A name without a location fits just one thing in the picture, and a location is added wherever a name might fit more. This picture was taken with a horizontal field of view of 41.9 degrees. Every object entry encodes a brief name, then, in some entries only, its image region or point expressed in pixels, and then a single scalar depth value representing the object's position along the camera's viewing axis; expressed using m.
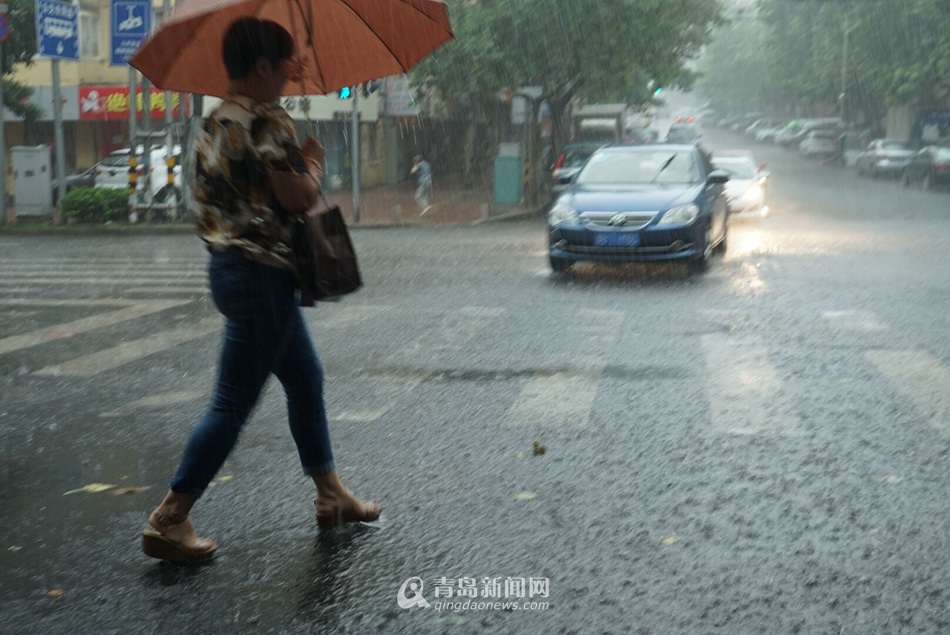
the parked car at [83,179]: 31.81
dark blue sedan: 13.22
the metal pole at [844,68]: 49.84
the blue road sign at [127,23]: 22.78
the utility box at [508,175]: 30.75
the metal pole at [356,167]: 25.56
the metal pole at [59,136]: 25.05
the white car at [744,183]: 22.52
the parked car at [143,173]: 25.86
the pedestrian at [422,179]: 29.78
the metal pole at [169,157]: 25.34
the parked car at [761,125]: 93.19
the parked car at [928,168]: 35.03
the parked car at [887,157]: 42.03
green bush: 24.95
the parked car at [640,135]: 55.87
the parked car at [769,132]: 82.38
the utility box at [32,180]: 26.48
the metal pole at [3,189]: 25.53
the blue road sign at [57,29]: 23.55
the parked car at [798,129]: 68.12
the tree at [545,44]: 29.69
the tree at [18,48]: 31.00
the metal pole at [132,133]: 24.69
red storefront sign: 35.00
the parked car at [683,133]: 59.70
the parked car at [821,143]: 60.66
